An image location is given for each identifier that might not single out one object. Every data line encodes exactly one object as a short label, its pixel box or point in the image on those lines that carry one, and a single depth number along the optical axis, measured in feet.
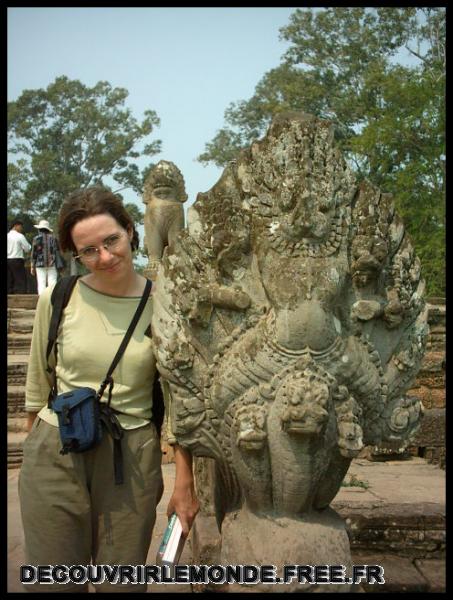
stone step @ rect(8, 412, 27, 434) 18.19
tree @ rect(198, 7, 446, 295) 47.60
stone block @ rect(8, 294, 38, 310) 28.55
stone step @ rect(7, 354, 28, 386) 19.98
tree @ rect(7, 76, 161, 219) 77.61
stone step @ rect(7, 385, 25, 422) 18.95
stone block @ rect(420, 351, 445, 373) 18.11
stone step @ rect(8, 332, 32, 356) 22.81
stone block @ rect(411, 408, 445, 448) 16.89
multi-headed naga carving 6.62
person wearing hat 32.00
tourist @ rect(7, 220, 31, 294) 34.58
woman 6.57
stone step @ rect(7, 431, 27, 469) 16.93
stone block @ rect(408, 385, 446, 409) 18.44
